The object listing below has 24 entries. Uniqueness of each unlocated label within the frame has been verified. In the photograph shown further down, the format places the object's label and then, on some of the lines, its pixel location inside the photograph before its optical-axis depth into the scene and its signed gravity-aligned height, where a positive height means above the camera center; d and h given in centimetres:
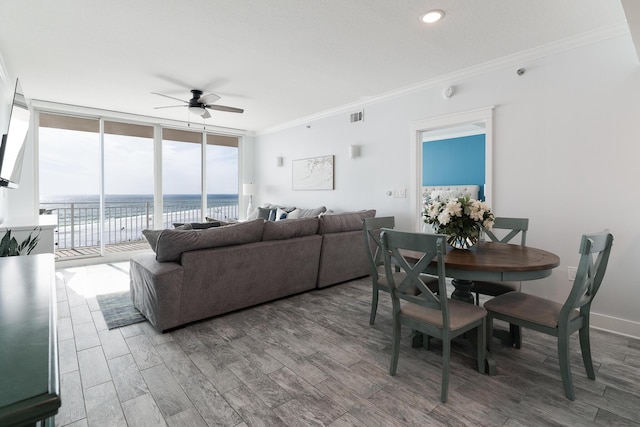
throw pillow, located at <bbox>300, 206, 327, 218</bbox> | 559 -11
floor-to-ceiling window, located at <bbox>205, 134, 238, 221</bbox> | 708 +68
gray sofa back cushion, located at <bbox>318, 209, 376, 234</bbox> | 386 -21
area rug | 297 -107
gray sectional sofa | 274 -60
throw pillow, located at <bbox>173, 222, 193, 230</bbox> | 344 -24
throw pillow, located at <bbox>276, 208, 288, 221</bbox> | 611 -16
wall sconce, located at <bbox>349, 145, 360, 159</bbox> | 514 +89
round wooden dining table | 195 -37
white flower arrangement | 237 -11
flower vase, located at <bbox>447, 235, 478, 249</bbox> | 243 -28
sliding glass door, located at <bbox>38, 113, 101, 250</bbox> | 526 +76
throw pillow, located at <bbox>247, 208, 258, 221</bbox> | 678 -18
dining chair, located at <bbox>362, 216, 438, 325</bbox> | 273 -54
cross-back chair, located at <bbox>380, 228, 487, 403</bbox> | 185 -67
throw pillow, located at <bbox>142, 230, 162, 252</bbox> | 286 -28
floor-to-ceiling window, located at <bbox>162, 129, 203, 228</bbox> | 644 +74
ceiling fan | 441 +142
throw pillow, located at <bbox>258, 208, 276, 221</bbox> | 641 -15
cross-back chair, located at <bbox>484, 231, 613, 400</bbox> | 180 -66
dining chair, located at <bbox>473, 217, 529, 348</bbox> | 246 -66
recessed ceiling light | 256 +157
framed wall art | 572 +62
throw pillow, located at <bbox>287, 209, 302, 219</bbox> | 591 -16
